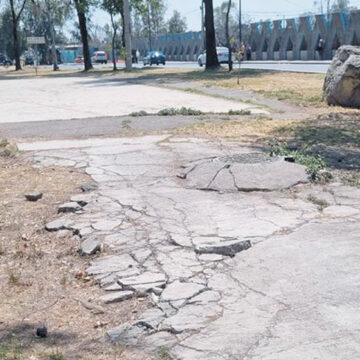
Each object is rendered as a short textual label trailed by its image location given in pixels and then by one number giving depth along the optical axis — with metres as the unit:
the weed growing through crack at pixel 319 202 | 6.55
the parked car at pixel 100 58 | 89.44
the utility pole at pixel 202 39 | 78.06
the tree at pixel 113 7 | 51.78
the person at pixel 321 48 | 60.34
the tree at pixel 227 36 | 35.60
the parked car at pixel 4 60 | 103.09
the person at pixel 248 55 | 68.78
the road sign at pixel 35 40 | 55.62
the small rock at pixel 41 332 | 4.19
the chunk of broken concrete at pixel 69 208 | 6.77
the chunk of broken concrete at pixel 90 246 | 5.57
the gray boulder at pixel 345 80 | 15.48
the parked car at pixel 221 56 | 54.50
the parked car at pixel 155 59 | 68.44
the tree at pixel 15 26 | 61.69
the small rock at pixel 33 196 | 7.25
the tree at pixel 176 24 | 127.38
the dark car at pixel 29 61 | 99.31
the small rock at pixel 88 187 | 7.55
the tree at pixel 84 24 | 49.16
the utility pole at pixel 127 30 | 45.75
